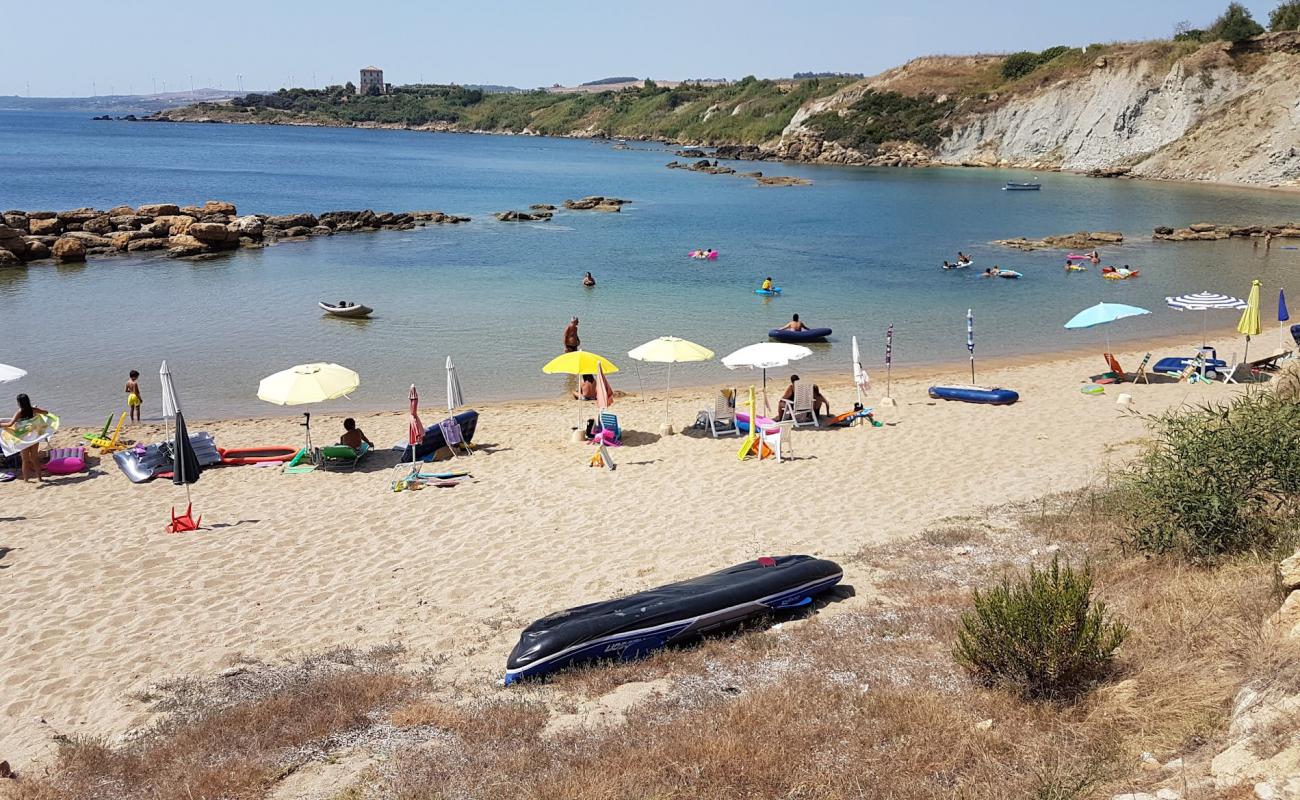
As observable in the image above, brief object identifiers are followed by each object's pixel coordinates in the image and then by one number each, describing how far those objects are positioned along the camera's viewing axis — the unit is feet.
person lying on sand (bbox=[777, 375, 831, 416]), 60.59
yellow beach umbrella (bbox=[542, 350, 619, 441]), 56.85
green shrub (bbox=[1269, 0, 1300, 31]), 306.35
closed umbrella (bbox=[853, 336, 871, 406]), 59.62
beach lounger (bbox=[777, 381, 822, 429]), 60.23
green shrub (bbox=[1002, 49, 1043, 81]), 362.74
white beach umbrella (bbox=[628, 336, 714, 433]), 58.59
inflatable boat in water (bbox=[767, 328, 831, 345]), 88.12
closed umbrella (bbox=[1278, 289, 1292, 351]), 67.56
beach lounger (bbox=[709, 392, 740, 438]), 58.95
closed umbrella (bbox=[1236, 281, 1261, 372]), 66.08
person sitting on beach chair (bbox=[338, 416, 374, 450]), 54.34
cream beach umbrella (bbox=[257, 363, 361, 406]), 51.44
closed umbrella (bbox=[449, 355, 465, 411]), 55.62
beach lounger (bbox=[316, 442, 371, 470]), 52.80
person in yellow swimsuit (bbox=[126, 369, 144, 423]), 63.05
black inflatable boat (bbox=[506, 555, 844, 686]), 28.04
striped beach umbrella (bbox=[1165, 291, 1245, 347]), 68.39
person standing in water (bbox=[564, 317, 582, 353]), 76.13
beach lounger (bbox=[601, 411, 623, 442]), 57.52
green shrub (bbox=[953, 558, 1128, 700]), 22.39
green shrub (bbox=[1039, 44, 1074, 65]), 364.38
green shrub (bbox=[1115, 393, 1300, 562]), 28.53
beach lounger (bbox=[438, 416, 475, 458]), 54.65
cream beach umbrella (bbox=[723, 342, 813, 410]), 57.57
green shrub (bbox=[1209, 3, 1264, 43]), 306.76
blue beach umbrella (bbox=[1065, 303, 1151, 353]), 66.64
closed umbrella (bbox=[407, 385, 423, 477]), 52.95
